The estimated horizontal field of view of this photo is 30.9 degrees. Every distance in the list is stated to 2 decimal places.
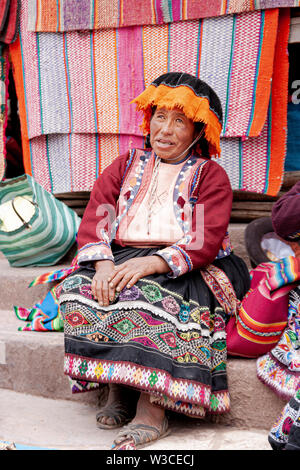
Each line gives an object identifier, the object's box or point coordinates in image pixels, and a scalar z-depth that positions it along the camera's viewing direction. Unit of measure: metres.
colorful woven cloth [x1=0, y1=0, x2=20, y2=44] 4.14
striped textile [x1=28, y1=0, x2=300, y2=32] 3.47
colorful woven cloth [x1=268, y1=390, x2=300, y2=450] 1.97
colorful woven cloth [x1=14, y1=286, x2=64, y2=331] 3.10
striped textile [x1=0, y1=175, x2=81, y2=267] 3.82
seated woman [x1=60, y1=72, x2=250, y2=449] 2.32
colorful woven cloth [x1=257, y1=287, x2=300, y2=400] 2.33
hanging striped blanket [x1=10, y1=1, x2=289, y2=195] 3.54
